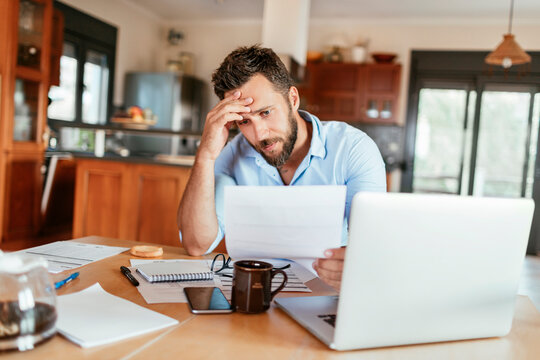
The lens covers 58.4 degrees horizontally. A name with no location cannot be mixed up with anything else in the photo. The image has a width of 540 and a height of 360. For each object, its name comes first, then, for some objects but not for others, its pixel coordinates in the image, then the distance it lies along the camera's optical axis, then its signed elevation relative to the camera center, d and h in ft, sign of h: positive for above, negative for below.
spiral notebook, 3.61 -0.96
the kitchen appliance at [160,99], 19.43 +2.00
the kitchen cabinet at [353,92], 19.47 +2.84
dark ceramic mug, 3.04 -0.85
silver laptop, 2.43 -0.54
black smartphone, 3.03 -0.98
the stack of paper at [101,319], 2.54 -1.00
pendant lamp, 13.25 +3.29
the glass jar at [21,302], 2.29 -0.79
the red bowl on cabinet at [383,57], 19.20 +4.25
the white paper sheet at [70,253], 3.92 -0.99
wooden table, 2.44 -1.03
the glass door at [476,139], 19.08 +1.27
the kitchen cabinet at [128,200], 10.12 -1.17
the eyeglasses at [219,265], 3.93 -0.97
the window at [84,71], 16.84 +2.66
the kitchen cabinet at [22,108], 12.24 +0.81
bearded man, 4.76 +0.11
